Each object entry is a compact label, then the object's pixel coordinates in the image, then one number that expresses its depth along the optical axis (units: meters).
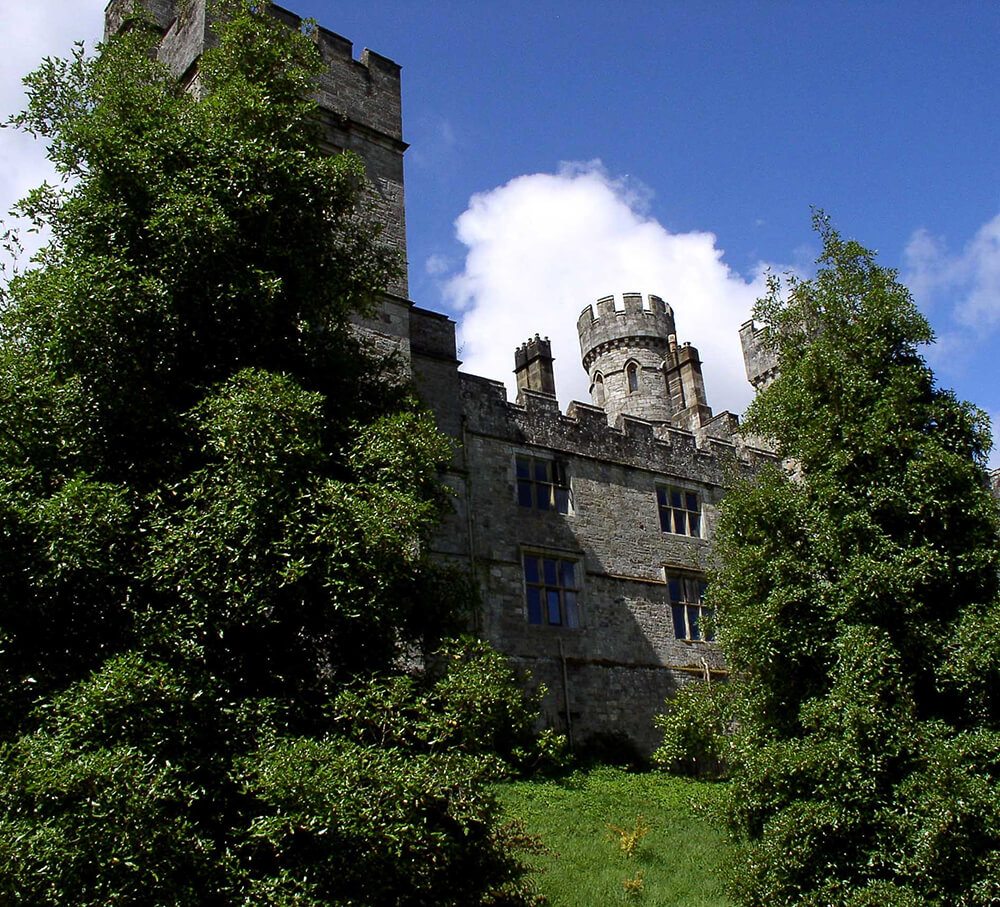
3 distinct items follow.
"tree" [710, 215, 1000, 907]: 9.28
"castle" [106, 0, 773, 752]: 18.97
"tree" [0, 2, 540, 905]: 6.54
